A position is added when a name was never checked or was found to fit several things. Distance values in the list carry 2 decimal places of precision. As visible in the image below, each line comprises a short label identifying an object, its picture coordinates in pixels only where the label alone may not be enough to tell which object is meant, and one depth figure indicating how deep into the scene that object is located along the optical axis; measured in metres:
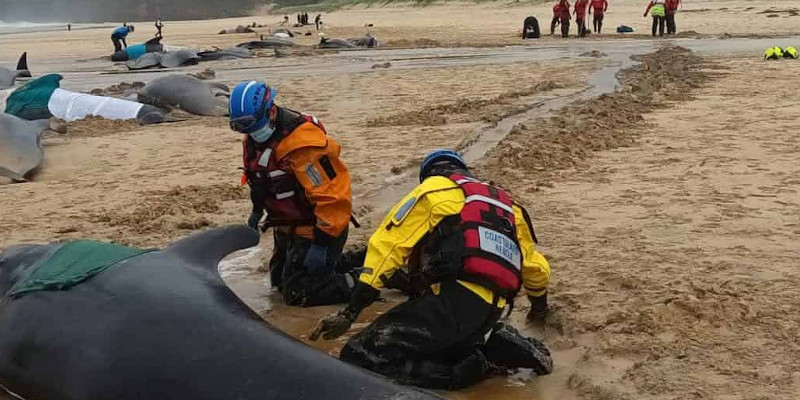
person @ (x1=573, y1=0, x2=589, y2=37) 35.78
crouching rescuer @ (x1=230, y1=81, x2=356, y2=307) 5.87
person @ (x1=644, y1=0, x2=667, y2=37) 32.25
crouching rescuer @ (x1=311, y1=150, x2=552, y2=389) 4.40
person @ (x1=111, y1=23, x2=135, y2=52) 33.09
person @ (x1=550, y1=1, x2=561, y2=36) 37.02
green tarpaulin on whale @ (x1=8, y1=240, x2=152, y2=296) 4.61
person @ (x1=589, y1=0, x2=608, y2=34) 36.43
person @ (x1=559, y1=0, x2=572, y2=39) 35.91
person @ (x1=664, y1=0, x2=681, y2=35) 32.44
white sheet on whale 14.86
